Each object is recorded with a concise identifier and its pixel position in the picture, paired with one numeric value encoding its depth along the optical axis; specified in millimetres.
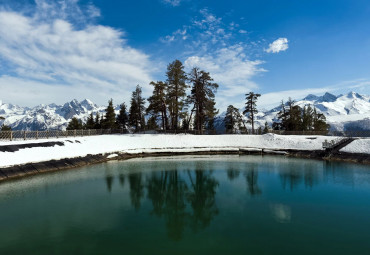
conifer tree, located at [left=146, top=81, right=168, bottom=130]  55031
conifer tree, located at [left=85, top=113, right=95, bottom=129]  74825
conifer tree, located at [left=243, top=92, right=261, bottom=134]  62594
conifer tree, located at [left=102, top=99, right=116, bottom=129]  67188
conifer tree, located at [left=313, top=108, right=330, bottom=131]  73150
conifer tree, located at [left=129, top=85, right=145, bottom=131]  68625
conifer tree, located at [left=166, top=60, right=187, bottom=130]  54062
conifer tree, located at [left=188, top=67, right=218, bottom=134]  54812
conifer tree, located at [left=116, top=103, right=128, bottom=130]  73125
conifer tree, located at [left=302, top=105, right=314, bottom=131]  70394
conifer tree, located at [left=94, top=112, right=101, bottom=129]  72138
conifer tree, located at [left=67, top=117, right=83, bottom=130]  71988
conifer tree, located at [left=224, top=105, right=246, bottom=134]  71562
